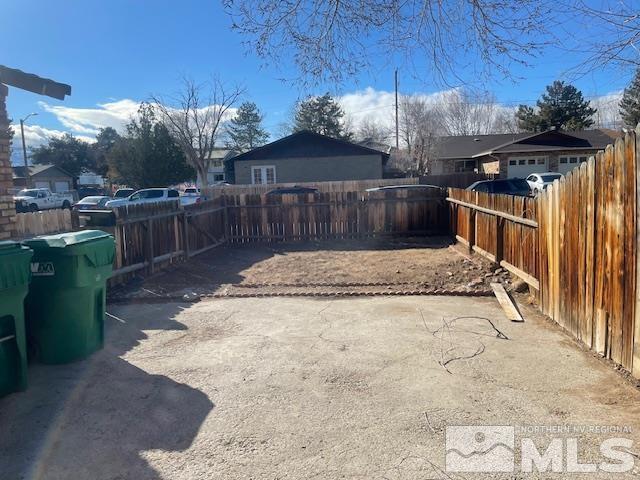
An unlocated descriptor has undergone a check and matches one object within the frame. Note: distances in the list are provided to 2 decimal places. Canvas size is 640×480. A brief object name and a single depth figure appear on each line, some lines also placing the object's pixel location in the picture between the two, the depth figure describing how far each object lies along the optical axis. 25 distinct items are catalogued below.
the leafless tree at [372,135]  60.44
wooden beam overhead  5.86
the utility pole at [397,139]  42.89
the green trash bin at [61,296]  4.90
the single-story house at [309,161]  30.95
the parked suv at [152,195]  27.57
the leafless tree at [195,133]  47.47
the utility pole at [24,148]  45.19
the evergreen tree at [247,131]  70.66
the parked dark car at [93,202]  32.16
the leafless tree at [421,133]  44.12
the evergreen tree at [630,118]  24.02
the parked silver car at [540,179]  23.57
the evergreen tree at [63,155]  69.88
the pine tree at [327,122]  51.75
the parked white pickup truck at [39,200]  35.66
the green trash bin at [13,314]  4.04
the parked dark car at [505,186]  18.19
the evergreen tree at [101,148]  71.12
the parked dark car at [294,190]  24.23
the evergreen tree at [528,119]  50.25
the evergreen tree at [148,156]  41.06
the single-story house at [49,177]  57.66
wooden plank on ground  6.26
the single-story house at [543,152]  35.09
